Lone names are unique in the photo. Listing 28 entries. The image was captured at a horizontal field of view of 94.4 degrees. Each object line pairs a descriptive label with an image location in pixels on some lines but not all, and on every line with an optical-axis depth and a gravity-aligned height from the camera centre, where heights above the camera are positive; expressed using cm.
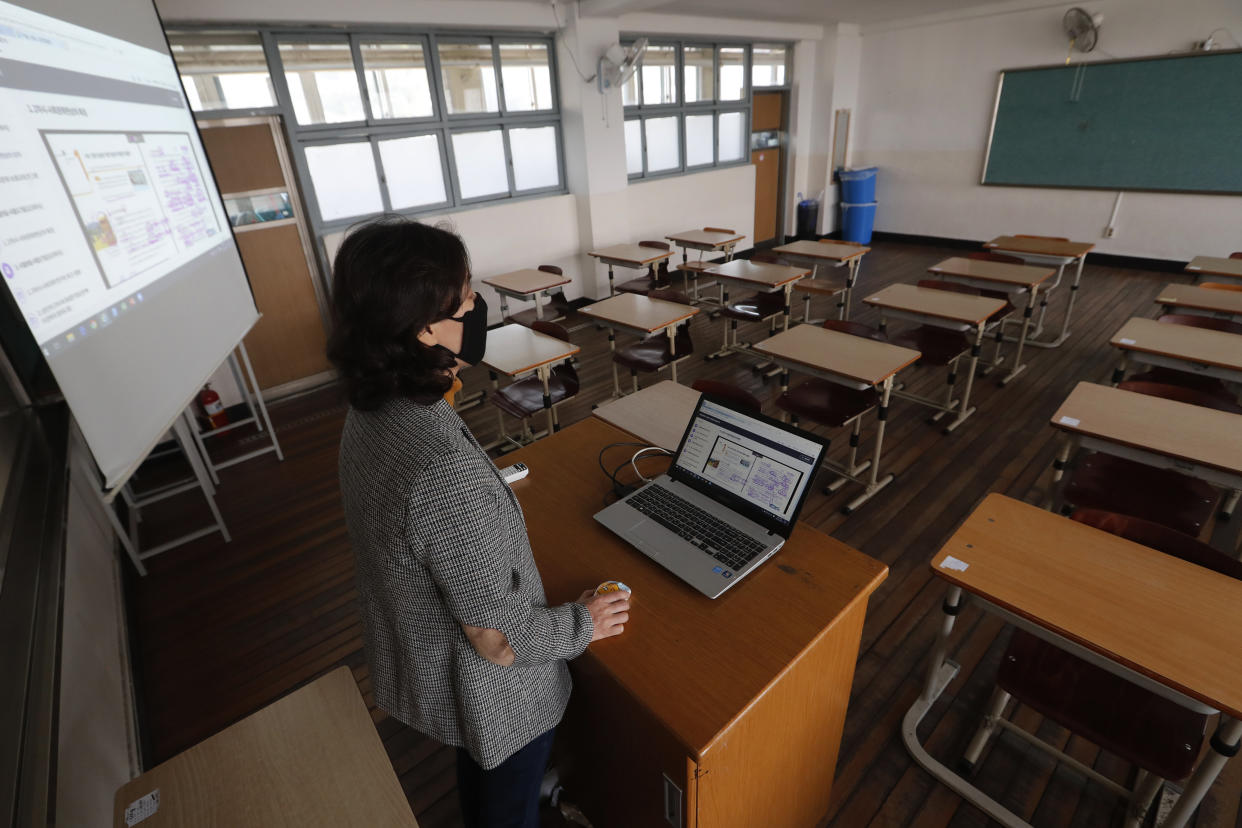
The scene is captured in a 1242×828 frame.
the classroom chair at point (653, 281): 560 -121
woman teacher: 90 -52
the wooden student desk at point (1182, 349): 271 -107
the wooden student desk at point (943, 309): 356 -106
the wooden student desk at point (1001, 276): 424 -105
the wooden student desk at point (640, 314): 376 -103
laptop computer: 135 -85
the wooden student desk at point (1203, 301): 345 -107
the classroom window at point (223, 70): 411 +72
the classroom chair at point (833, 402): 302 -132
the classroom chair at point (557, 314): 530 -142
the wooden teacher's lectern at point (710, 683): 109 -94
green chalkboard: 614 -11
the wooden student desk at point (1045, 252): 480 -102
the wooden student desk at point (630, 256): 564 -98
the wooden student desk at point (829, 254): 529 -101
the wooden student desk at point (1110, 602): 125 -109
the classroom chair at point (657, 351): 390 -131
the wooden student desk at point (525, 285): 496 -103
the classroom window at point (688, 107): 702 +44
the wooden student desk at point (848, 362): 293 -109
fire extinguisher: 411 -149
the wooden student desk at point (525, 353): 319 -105
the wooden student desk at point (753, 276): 456 -101
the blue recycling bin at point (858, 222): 884 -125
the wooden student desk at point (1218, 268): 409 -106
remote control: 177 -89
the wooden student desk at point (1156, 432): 200 -108
